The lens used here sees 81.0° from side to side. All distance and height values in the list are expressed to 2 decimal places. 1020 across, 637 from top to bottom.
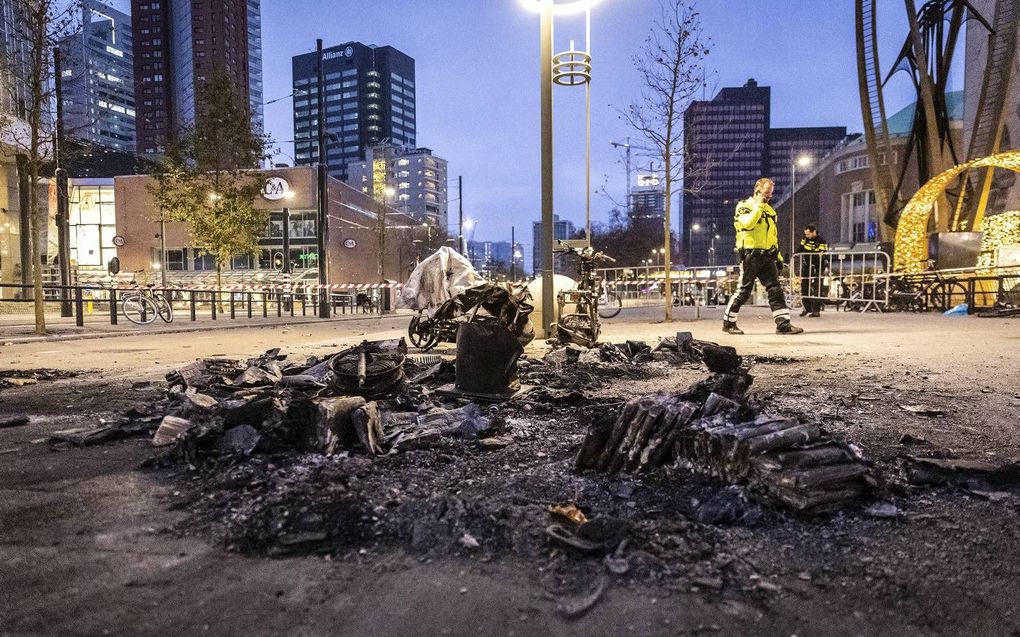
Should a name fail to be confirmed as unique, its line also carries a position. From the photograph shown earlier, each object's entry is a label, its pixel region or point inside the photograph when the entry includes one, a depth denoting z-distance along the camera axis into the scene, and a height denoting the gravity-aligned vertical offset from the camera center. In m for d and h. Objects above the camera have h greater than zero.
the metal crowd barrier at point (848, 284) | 17.42 +0.18
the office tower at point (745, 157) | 157.25 +37.39
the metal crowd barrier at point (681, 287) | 23.22 +0.28
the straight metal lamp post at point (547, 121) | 8.85 +2.63
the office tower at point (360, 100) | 161.12 +53.55
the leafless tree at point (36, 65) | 11.16 +4.43
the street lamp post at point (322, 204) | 20.70 +3.34
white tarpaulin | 9.12 +0.22
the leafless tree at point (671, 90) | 14.71 +5.09
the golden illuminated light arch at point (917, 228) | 17.59 +1.82
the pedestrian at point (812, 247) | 14.43 +1.09
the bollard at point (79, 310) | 13.18 -0.27
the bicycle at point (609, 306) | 16.80 -0.41
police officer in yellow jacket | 9.05 +0.61
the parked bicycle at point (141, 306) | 15.81 -0.23
